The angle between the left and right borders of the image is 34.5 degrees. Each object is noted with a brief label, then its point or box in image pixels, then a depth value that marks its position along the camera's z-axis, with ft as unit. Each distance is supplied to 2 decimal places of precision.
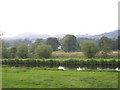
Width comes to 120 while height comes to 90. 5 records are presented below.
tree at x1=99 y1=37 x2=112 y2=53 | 113.35
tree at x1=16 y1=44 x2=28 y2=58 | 106.11
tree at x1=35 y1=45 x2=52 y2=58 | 104.47
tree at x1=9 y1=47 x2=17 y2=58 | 113.99
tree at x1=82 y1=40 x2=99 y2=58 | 96.17
